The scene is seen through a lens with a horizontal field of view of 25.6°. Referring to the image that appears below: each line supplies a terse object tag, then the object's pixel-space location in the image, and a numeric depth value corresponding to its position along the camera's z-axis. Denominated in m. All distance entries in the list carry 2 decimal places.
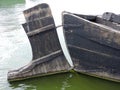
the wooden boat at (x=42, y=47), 5.82
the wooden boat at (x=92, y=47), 5.32
